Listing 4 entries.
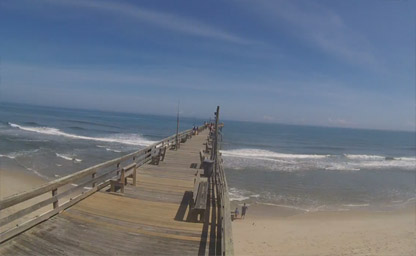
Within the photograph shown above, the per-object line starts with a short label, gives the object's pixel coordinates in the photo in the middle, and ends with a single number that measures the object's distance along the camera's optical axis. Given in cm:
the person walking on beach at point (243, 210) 1545
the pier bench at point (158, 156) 1321
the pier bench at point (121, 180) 810
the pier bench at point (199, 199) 623
